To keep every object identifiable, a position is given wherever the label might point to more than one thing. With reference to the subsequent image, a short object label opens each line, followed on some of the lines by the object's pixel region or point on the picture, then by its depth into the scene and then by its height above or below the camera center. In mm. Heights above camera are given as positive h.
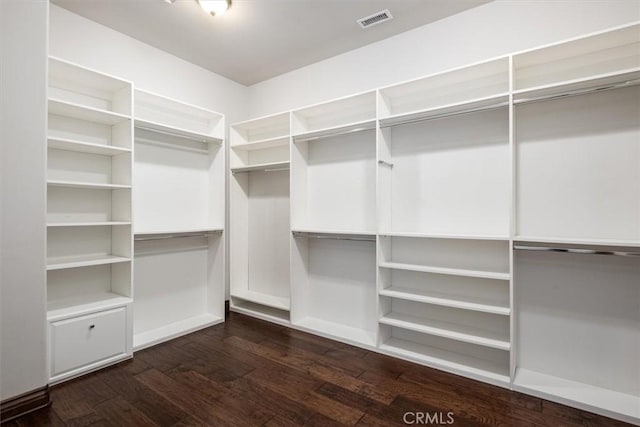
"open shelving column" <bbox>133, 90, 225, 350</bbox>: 3201 -21
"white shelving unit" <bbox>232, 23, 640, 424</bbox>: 2105 -42
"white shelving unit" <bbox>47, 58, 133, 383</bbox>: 2412 -31
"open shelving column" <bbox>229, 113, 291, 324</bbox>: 3809 -37
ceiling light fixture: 2533 +1700
